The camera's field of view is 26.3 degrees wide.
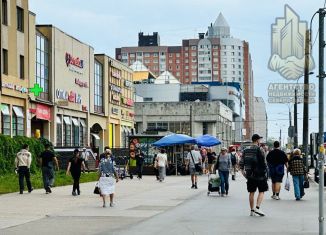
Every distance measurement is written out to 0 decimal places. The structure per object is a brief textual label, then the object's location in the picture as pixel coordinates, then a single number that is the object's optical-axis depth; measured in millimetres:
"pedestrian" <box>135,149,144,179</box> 38156
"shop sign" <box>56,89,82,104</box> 53281
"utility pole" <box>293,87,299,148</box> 53031
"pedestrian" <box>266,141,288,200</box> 20734
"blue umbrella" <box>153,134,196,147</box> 41625
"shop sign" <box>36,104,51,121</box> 48938
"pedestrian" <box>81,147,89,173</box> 44188
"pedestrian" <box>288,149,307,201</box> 20594
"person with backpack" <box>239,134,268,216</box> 15852
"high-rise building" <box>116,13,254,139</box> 184125
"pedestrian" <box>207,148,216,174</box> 39656
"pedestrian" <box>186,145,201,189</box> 27094
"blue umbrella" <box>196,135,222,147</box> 45791
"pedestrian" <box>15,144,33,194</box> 23656
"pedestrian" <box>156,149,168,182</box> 34594
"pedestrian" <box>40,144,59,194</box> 23844
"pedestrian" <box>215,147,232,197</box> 22781
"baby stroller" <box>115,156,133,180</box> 37906
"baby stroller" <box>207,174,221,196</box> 23031
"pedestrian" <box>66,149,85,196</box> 23156
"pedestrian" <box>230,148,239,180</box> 34119
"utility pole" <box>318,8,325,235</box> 10500
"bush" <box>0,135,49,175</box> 35250
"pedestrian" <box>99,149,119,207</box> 18609
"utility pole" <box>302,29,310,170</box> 23039
